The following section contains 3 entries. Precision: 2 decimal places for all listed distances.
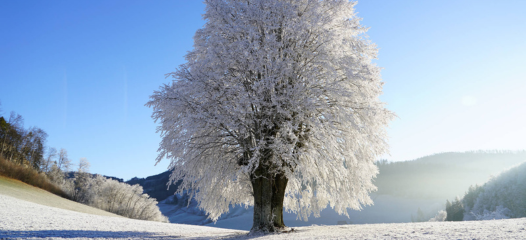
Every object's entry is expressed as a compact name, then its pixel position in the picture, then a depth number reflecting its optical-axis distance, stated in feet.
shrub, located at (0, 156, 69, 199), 116.78
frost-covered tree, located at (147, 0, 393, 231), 36.83
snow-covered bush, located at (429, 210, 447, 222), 256.62
